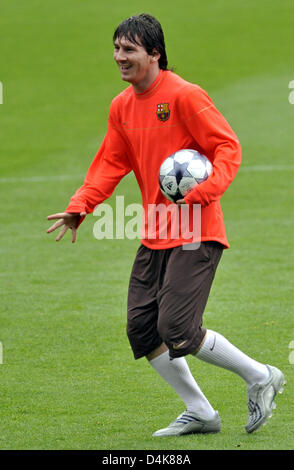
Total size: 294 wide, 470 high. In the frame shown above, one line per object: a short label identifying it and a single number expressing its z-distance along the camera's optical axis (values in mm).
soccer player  10805
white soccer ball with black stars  10641
